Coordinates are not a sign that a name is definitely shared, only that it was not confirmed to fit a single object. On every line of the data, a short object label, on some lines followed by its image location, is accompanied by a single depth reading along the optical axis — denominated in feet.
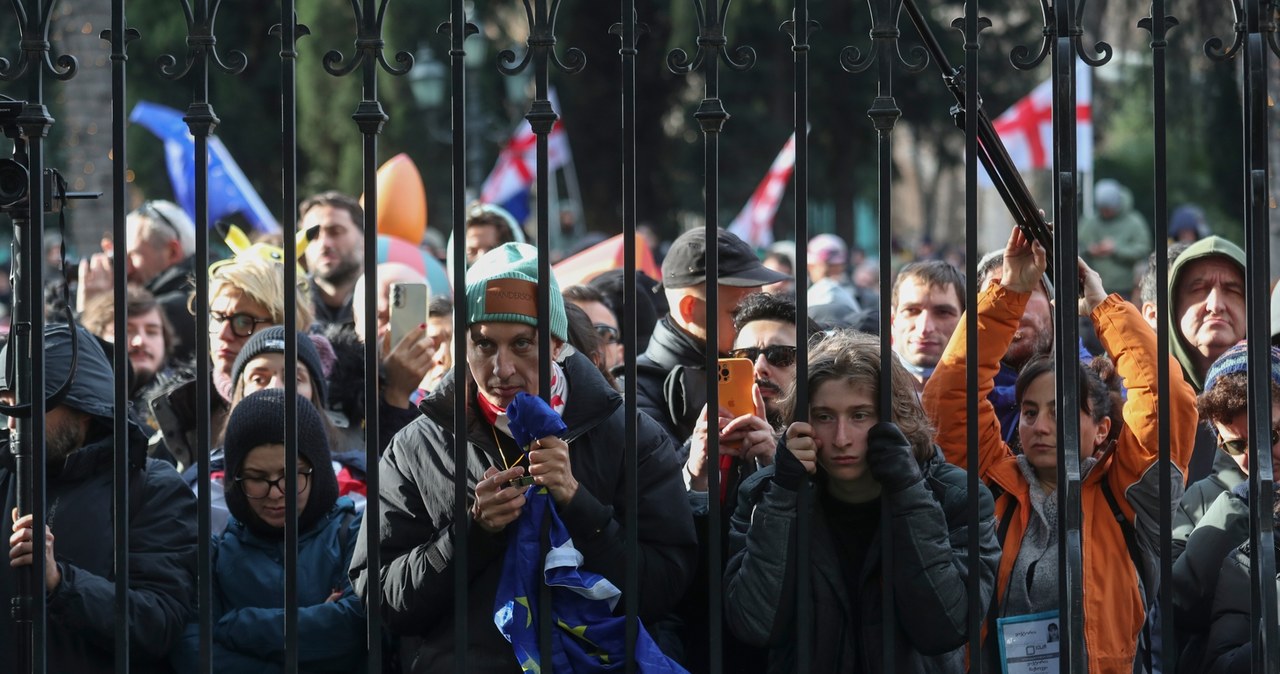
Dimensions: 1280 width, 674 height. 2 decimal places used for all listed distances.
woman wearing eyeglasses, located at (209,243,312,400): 36.91
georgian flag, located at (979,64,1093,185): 74.59
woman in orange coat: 24.61
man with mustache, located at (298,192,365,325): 48.14
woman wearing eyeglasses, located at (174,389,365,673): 25.86
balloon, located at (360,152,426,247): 59.26
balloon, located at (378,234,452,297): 52.11
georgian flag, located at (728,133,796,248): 85.15
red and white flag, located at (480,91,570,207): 89.92
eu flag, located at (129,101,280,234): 60.90
